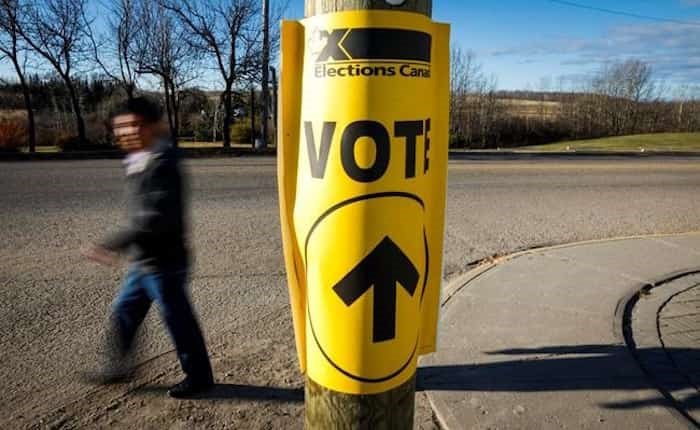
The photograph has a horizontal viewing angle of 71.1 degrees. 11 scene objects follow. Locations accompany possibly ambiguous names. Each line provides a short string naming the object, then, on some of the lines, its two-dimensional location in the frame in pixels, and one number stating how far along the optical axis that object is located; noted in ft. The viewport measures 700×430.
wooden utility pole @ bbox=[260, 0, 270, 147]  58.44
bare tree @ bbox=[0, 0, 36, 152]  51.67
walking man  9.05
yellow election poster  5.24
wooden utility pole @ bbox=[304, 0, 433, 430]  5.88
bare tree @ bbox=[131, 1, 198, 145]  60.59
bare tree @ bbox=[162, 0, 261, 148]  63.00
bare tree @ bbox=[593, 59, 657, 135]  148.15
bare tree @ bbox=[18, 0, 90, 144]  54.03
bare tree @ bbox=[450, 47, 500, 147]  120.67
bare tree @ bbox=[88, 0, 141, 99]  59.31
